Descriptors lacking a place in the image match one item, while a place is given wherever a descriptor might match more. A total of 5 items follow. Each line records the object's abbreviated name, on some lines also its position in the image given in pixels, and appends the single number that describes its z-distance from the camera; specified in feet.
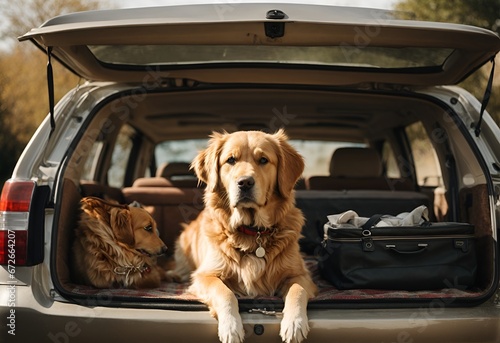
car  8.25
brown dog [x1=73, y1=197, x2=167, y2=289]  10.16
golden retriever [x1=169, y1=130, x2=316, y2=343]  10.07
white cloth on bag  10.75
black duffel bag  9.86
